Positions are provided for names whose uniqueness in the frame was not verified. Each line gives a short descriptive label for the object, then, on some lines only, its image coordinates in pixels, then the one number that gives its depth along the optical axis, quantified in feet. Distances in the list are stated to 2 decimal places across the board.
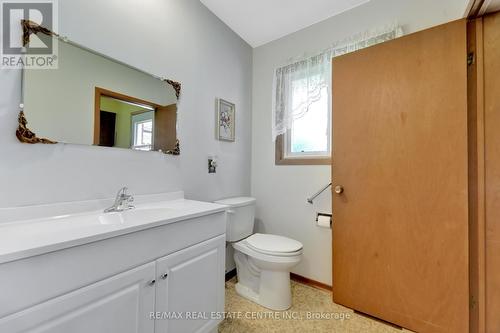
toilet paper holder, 6.16
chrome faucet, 4.03
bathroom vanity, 2.14
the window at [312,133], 6.67
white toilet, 5.34
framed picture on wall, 6.48
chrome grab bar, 6.37
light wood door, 4.32
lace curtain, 5.78
